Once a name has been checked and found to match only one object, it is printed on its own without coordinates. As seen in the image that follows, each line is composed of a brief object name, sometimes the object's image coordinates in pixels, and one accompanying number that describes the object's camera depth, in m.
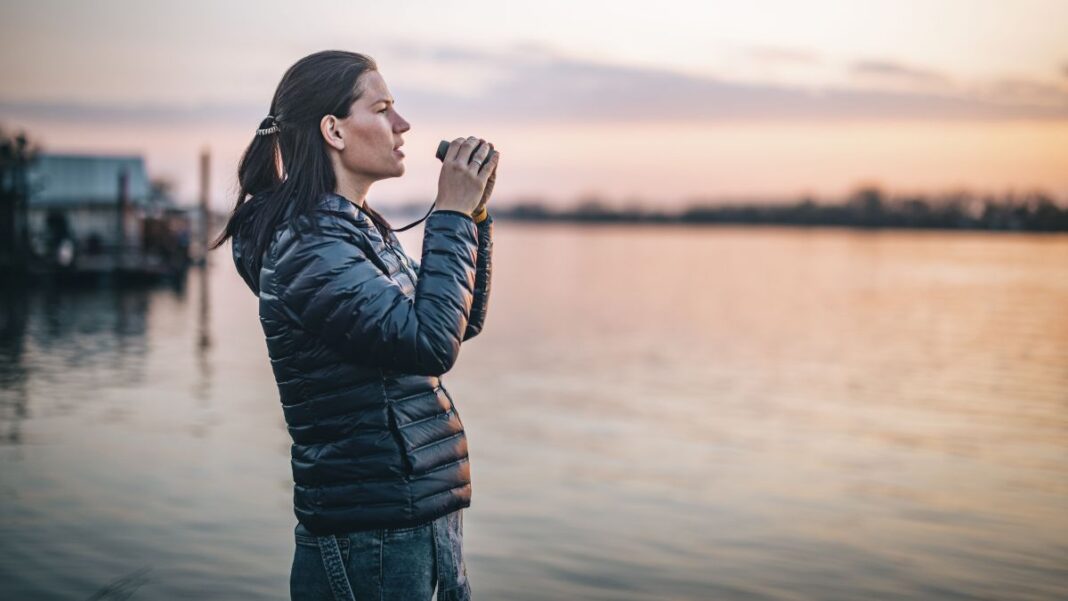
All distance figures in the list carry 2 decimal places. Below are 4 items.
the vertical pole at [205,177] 58.12
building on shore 44.22
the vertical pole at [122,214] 47.47
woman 2.47
